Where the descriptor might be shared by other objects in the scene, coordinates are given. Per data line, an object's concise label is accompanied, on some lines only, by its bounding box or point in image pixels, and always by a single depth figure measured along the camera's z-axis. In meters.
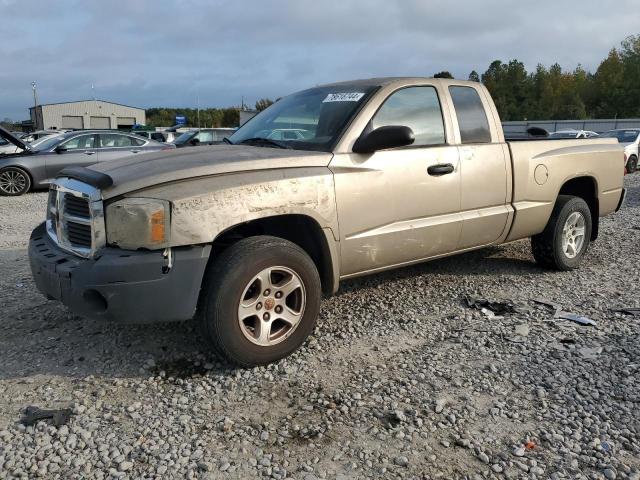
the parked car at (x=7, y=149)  13.07
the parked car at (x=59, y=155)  12.05
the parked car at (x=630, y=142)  17.58
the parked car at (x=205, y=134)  20.66
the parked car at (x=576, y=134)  18.52
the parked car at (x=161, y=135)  26.42
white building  63.72
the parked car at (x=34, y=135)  26.38
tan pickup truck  3.13
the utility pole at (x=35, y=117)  66.04
